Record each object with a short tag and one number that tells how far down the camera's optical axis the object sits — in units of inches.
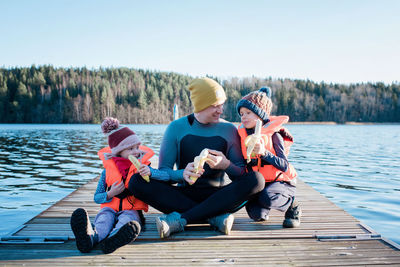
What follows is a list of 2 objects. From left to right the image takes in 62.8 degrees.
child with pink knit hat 122.1
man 126.0
